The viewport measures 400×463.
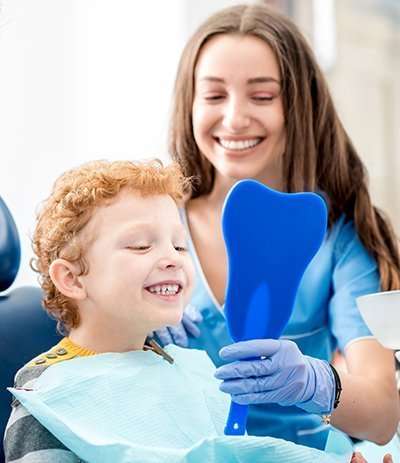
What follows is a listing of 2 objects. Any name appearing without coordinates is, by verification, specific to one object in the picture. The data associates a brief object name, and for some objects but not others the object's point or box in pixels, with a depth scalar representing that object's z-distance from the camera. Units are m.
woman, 1.55
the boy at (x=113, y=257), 1.20
